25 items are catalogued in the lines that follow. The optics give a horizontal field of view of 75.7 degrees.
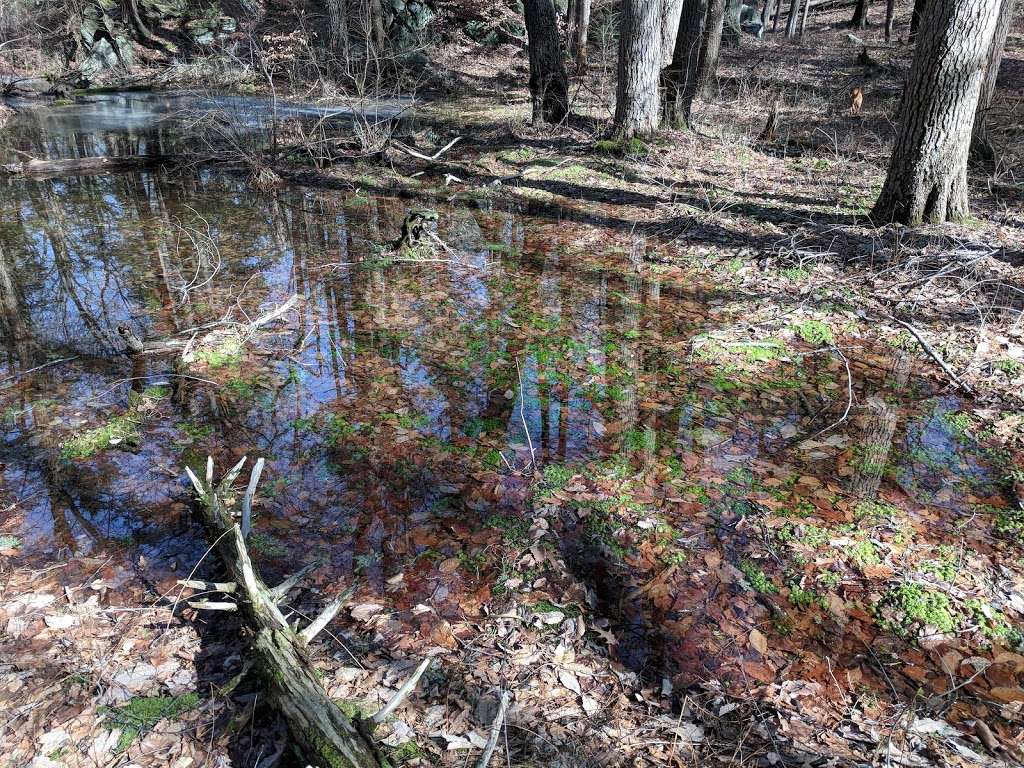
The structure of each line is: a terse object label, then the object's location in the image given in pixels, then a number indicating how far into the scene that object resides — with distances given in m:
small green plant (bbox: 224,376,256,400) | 5.52
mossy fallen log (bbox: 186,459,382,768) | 2.56
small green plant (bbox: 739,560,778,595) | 3.54
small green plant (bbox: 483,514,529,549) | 3.93
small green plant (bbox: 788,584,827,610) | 3.44
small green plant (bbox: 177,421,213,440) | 4.97
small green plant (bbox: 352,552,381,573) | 3.77
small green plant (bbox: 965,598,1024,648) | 3.20
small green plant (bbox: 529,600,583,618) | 3.44
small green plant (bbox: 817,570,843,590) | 3.55
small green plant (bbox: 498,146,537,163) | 13.28
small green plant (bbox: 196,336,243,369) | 6.03
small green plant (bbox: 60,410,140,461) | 4.74
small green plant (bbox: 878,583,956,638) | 3.29
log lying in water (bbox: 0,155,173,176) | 12.57
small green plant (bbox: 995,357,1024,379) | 5.35
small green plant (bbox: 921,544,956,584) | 3.55
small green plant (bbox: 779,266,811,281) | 7.41
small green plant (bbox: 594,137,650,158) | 12.19
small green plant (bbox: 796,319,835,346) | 6.26
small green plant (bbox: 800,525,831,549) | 3.82
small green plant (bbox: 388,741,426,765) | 2.71
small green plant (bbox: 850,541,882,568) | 3.66
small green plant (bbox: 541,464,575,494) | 4.39
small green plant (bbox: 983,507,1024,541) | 3.86
